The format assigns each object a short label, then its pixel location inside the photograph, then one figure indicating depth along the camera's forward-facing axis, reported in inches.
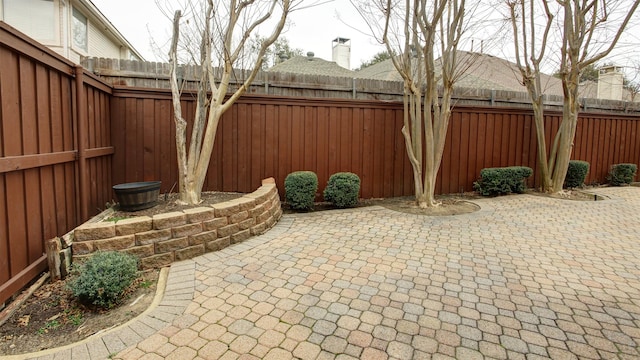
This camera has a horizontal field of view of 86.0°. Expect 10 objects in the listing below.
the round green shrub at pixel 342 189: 222.0
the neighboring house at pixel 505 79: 474.4
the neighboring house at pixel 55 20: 370.6
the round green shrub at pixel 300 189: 212.2
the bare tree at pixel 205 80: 170.7
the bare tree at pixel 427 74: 203.3
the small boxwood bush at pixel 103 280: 95.4
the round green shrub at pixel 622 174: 337.4
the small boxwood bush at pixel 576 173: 306.7
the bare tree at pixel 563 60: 251.3
